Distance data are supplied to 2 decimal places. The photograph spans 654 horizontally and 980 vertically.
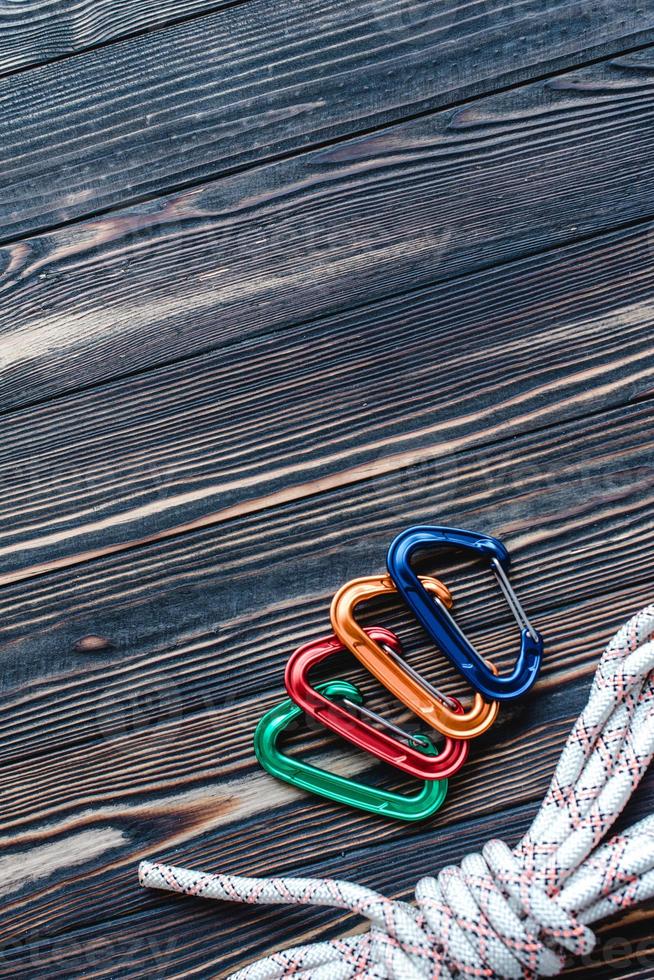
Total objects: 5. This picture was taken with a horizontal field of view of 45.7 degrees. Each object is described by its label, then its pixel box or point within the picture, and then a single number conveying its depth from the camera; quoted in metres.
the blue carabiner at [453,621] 0.86
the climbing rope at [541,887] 0.74
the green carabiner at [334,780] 0.87
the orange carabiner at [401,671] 0.85
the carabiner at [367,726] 0.85
